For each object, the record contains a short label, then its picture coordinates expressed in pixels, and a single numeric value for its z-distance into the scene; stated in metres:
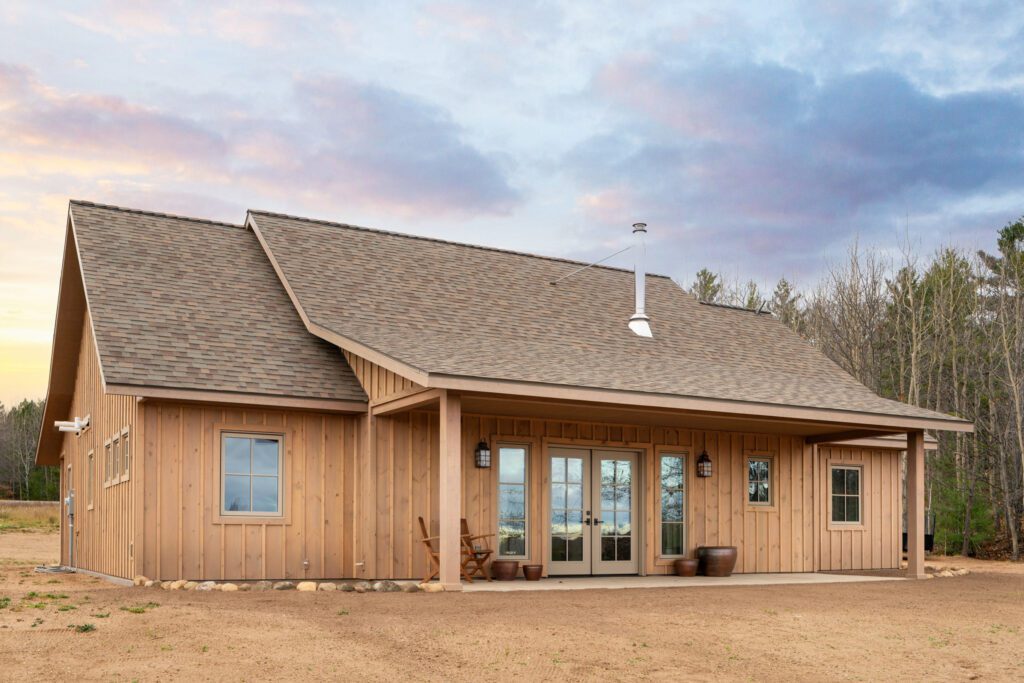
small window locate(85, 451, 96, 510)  15.89
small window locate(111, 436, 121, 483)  13.88
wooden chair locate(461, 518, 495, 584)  13.15
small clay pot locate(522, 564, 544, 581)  13.84
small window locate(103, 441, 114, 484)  14.48
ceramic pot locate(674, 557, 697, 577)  15.44
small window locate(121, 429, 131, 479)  13.27
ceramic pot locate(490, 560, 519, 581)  13.68
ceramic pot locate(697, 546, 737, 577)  15.58
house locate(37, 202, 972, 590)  12.52
